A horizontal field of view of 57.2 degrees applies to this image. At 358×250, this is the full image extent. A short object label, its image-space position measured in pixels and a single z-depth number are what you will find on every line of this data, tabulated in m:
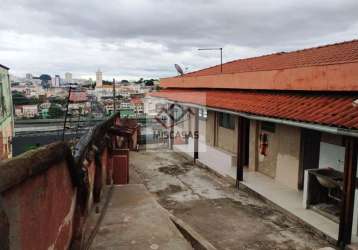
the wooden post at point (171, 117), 19.22
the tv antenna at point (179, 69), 20.30
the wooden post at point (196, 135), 13.81
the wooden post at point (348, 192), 5.57
